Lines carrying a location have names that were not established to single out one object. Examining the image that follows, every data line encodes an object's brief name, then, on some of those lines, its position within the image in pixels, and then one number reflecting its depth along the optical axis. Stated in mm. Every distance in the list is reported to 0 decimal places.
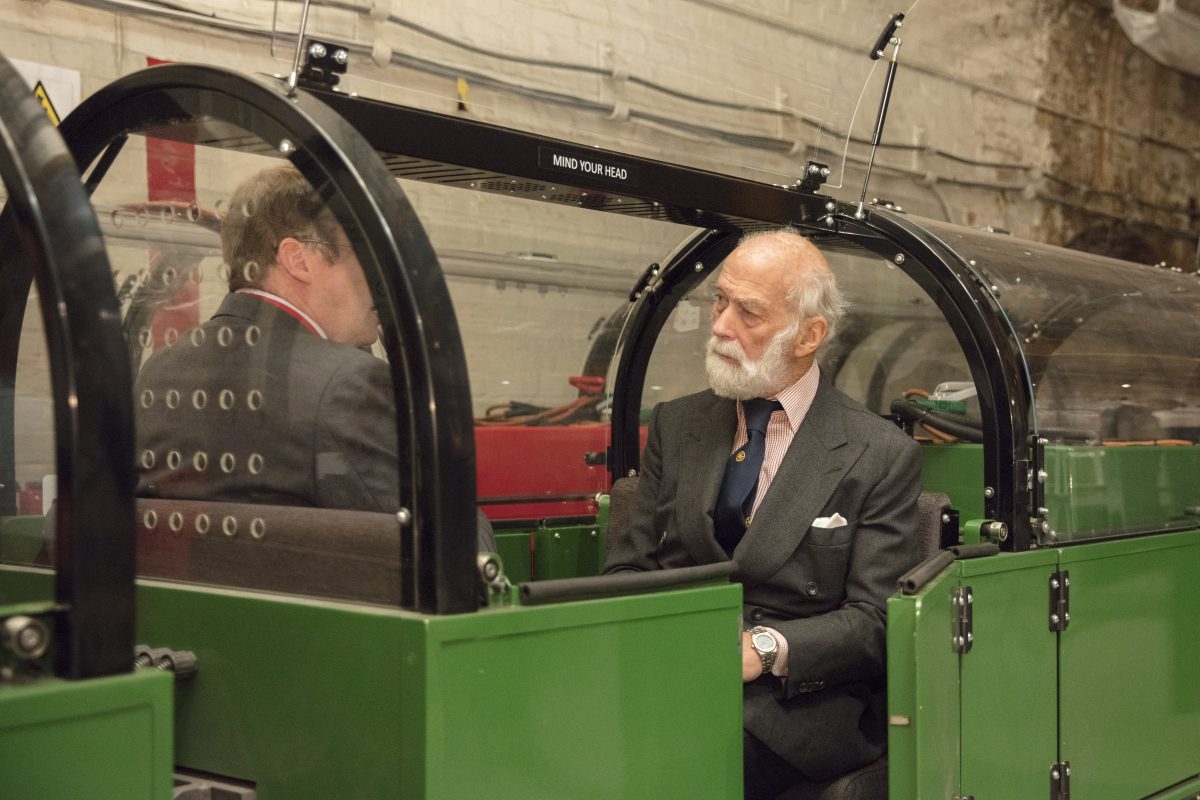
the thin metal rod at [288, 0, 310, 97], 2116
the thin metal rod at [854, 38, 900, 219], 3369
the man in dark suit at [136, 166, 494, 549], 2025
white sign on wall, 3383
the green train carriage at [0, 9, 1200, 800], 1484
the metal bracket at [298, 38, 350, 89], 2145
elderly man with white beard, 2719
